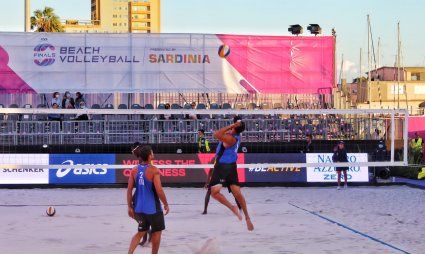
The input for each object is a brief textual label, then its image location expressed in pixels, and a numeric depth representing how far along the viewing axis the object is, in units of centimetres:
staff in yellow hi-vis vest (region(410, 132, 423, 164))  3210
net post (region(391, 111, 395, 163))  2362
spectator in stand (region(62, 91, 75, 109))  2872
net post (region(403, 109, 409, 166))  2337
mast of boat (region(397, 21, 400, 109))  8111
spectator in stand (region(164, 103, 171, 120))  2906
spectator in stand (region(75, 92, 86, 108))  2909
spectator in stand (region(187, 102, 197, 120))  2882
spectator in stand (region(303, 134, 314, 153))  2699
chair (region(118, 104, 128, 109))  3109
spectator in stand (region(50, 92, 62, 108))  2891
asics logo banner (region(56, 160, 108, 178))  2588
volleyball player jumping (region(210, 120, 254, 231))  1498
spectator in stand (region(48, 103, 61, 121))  2809
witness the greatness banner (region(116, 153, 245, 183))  2639
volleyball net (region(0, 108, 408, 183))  2594
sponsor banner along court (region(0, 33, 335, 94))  3447
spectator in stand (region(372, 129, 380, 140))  2823
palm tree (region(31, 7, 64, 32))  8262
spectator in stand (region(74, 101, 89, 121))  2833
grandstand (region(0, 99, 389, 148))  2742
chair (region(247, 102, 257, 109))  3259
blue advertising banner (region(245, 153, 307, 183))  2658
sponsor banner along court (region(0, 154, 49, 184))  2567
